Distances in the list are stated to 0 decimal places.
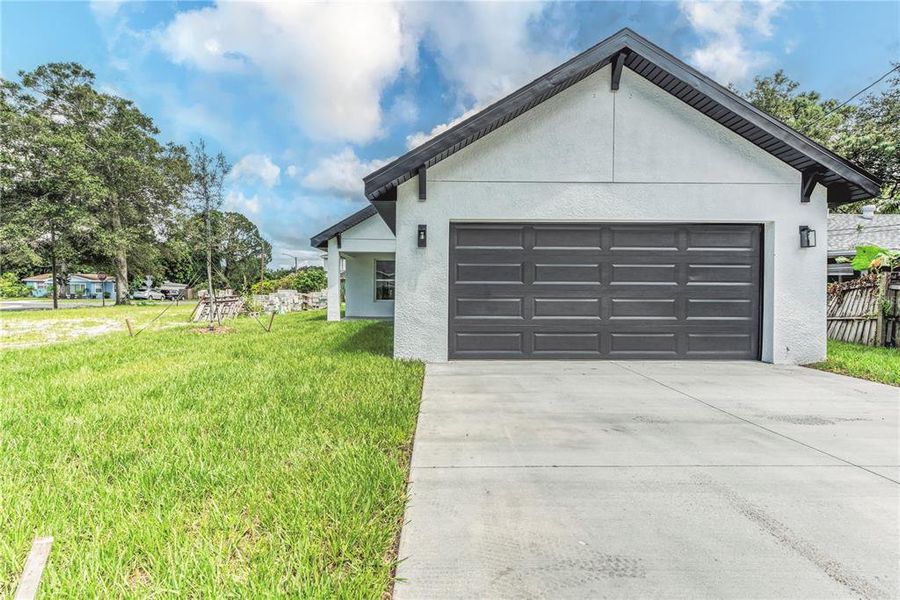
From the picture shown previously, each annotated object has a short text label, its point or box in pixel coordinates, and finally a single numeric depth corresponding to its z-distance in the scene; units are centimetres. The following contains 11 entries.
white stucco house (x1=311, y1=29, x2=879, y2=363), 661
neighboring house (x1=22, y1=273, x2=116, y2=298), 5700
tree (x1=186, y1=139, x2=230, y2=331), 1953
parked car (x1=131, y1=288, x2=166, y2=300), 4767
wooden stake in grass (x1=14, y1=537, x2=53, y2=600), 118
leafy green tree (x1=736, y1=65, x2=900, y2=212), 1334
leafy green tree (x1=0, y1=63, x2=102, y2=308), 2159
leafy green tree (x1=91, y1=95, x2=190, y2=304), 2588
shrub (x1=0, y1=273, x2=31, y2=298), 3560
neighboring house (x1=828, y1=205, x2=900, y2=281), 1625
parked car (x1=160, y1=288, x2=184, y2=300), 4912
